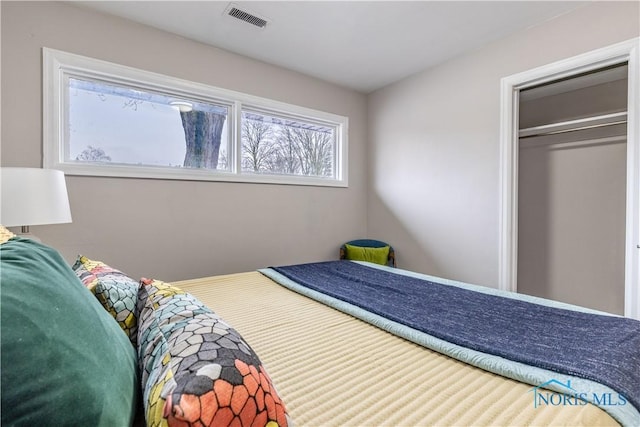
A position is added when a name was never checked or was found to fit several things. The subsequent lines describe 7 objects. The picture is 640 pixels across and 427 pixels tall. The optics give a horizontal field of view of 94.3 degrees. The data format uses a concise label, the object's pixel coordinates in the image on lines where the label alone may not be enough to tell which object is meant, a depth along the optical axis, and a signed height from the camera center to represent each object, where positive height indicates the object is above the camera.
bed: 0.42 -0.40
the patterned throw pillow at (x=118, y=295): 0.87 -0.27
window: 2.09 +0.69
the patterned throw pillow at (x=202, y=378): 0.45 -0.29
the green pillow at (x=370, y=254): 3.30 -0.51
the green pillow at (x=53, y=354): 0.37 -0.21
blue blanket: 0.84 -0.45
